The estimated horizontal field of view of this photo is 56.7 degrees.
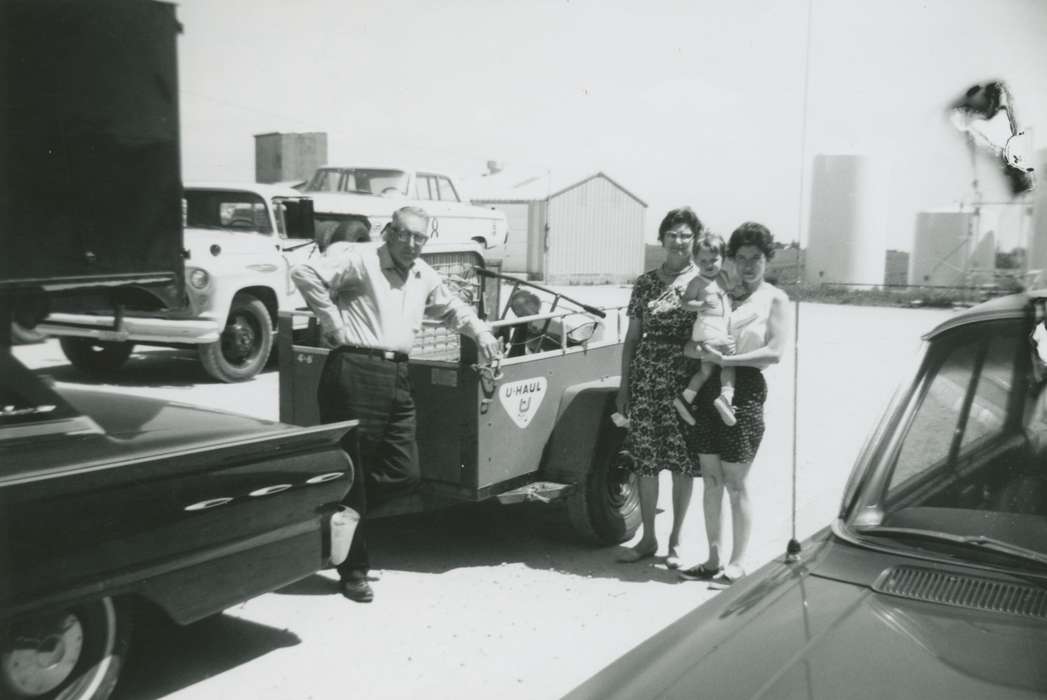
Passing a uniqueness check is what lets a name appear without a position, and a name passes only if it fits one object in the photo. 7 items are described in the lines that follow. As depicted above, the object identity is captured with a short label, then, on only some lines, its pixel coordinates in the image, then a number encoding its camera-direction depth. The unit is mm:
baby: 4465
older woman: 4664
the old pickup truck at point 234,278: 9141
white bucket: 3801
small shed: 30188
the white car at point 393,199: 15289
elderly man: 4371
